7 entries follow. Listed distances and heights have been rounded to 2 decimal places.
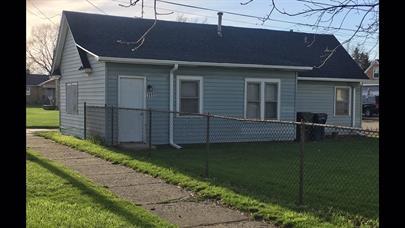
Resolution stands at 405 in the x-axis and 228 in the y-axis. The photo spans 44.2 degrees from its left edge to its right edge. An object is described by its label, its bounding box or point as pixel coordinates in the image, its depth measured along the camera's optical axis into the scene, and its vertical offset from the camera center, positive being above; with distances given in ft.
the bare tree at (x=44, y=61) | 298.33 +25.11
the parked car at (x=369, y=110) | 139.75 -1.25
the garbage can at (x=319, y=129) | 64.80 -3.12
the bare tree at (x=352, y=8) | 12.21 +2.51
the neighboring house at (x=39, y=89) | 254.88 +6.77
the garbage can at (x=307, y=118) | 64.85 -1.72
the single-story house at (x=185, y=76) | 54.75 +3.46
